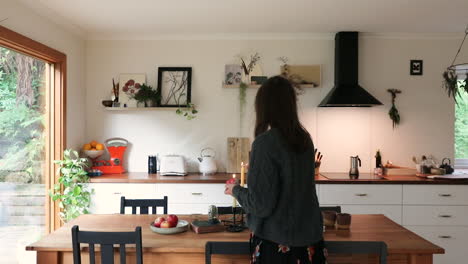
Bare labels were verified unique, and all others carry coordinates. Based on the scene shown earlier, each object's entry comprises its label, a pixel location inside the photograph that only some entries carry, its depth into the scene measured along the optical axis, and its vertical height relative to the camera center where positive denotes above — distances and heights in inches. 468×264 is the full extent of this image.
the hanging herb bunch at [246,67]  171.9 +25.4
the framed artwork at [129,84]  173.8 +18.4
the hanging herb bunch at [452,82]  162.1 +19.2
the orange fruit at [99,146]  168.6 -7.9
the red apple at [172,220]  87.1 -19.8
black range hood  163.2 +24.9
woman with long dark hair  67.4 -9.2
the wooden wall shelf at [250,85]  167.8 +17.4
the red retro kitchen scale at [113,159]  168.1 -13.1
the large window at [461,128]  176.2 +0.4
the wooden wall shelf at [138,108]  169.0 +8.0
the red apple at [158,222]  88.3 -20.5
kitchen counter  149.6 -19.2
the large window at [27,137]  118.5 -3.3
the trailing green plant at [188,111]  169.8 +6.8
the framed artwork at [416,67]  170.4 +25.7
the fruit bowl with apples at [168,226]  86.1 -21.1
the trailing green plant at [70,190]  144.7 -22.5
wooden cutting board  171.3 -10.5
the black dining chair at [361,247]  71.5 -21.1
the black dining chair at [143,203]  113.3 -21.1
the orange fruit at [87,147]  166.9 -8.2
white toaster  163.3 -15.4
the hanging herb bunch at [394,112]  169.2 +6.9
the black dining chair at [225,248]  69.8 -20.9
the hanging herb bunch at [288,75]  168.2 +22.2
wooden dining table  78.4 -22.8
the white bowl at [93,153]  165.5 -10.5
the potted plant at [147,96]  168.6 +12.9
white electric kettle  165.8 -15.0
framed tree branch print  173.6 +18.9
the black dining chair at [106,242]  73.8 -20.8
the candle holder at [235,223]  89.5 -21.8
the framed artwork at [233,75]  172.6 +22.3
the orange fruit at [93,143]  169.8 -6.8
